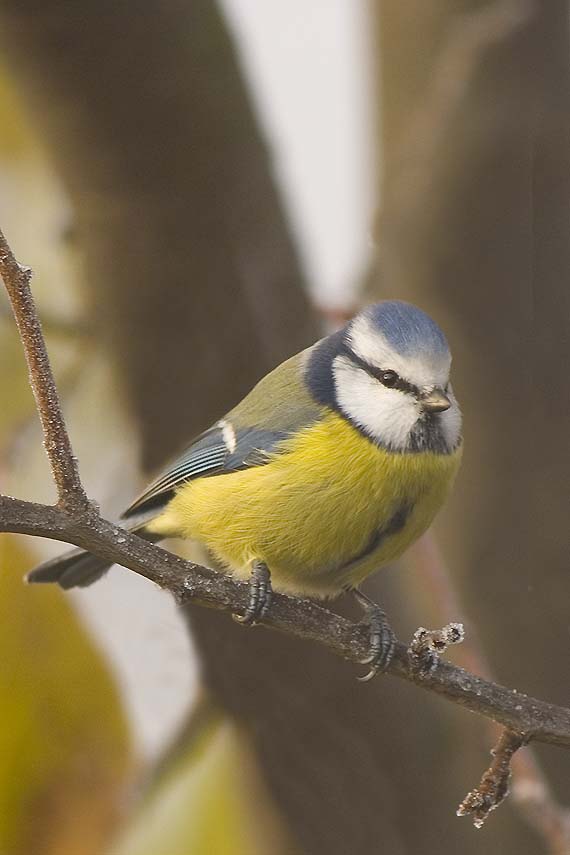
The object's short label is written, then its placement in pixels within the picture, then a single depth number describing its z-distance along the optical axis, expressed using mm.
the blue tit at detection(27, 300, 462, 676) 3112
